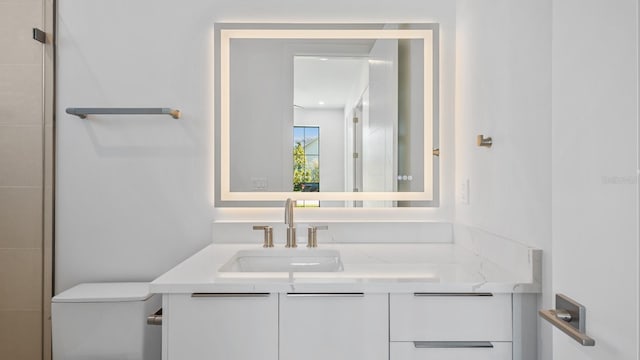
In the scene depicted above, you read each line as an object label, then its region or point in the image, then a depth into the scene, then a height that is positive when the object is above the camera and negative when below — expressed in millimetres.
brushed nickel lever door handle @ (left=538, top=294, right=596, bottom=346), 710 -251
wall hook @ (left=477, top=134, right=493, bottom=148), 1555 +153
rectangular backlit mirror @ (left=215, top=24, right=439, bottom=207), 1984 +322
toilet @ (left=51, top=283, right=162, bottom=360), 1641 -593
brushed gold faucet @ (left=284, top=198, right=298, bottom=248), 1802 -187
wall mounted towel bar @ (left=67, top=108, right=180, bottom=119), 1860 +311
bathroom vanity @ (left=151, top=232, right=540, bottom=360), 1238 -415
